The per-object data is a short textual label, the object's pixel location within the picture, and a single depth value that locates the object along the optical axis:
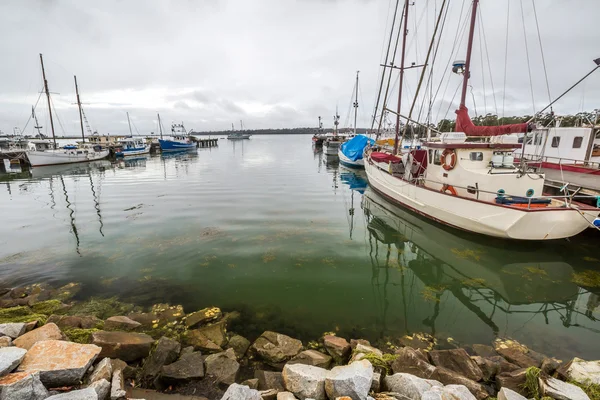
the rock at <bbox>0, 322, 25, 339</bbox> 4.49
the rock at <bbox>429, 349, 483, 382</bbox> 4.45
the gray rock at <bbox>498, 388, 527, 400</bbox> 3.42
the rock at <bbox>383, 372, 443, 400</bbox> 3.67
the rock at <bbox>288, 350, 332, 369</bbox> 4.71
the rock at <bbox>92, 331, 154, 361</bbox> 4.48
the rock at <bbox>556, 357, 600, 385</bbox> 3.92
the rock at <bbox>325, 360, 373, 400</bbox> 3.53
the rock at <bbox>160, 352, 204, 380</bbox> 4.30
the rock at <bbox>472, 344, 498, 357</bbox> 5.30
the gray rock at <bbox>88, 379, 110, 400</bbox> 3.37
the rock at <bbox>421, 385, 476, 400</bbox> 3.48
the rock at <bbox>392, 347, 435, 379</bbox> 4.27
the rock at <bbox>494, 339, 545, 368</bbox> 4.86
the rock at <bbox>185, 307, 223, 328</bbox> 6.01
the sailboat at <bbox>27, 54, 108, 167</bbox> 34.94
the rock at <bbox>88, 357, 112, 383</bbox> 3.68
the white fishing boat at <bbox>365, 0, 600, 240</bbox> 9.46
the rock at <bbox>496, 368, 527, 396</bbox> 4.04
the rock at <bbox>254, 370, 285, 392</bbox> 4.08
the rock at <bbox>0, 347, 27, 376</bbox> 3.28
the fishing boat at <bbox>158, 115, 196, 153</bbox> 60.72
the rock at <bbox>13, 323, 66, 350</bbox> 4.31
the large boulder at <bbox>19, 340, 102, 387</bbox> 3.48
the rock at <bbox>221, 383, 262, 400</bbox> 3.43
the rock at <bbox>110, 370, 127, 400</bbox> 3.50
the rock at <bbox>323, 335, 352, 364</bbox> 4.99
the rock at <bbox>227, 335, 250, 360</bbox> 5.20
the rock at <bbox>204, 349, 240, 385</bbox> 4.45
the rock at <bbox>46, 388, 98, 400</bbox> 3.08
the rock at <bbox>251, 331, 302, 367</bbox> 4.95
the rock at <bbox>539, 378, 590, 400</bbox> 3.50
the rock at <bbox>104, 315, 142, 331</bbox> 5.53
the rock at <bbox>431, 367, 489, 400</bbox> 3.96
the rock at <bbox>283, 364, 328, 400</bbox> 3.72
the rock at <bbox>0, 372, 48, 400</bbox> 3.03
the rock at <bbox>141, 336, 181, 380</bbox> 4.41
